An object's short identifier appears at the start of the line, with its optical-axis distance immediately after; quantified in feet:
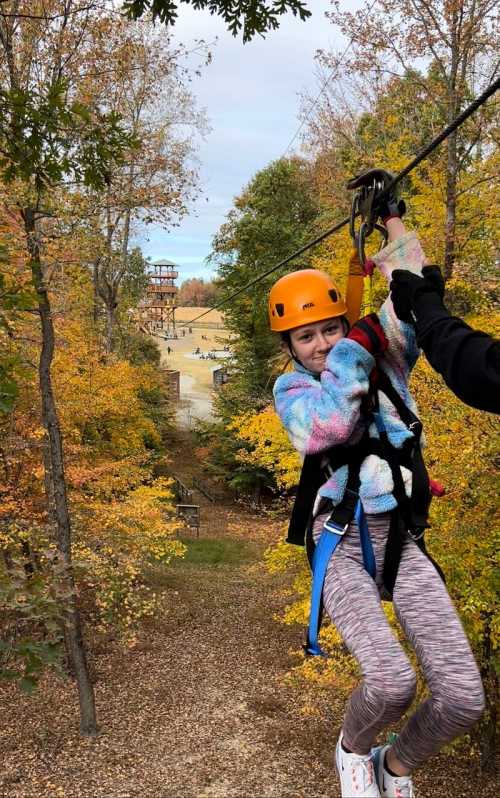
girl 6.97
